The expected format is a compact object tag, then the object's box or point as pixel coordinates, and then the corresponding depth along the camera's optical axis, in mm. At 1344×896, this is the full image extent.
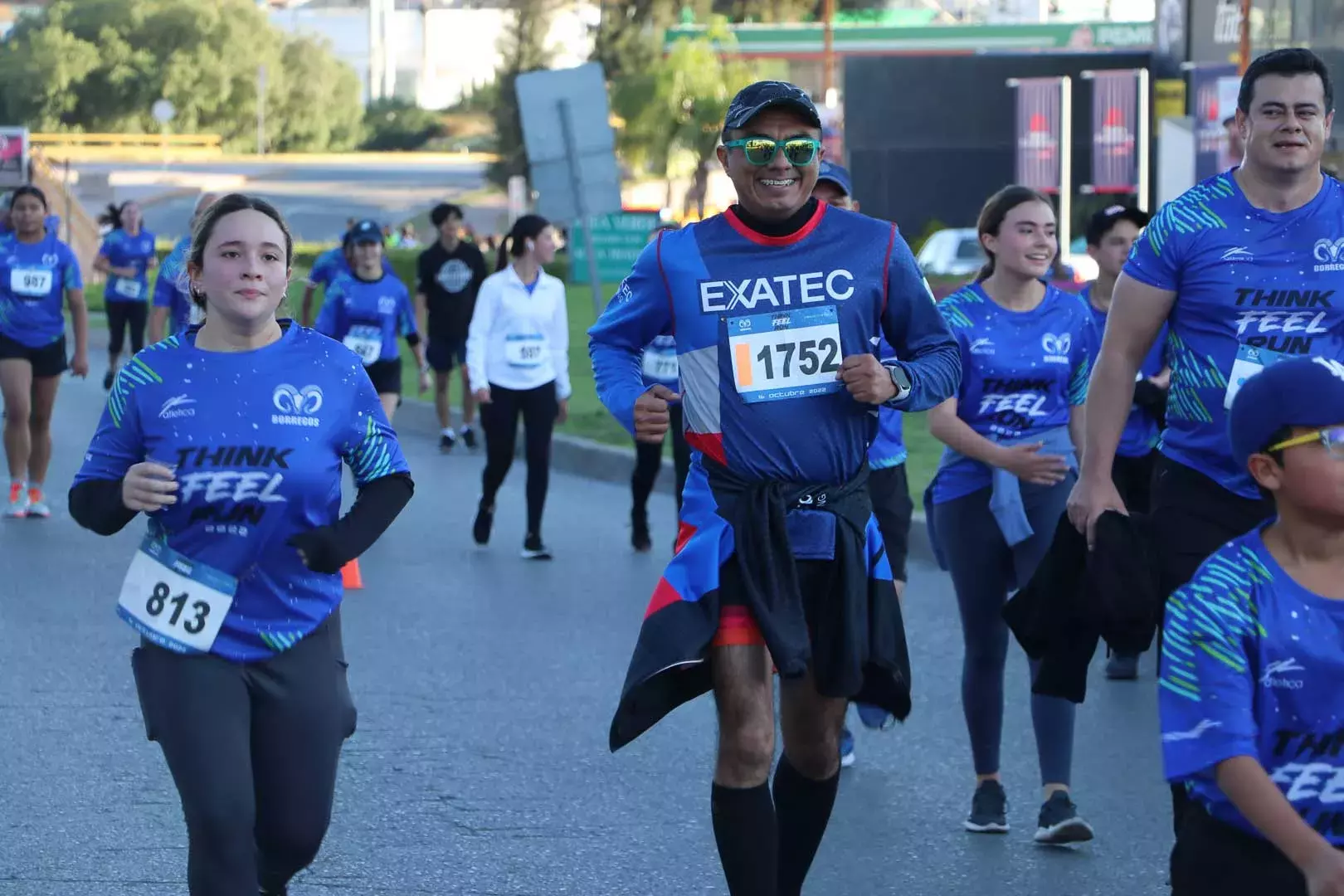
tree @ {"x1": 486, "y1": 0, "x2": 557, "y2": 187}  80750
